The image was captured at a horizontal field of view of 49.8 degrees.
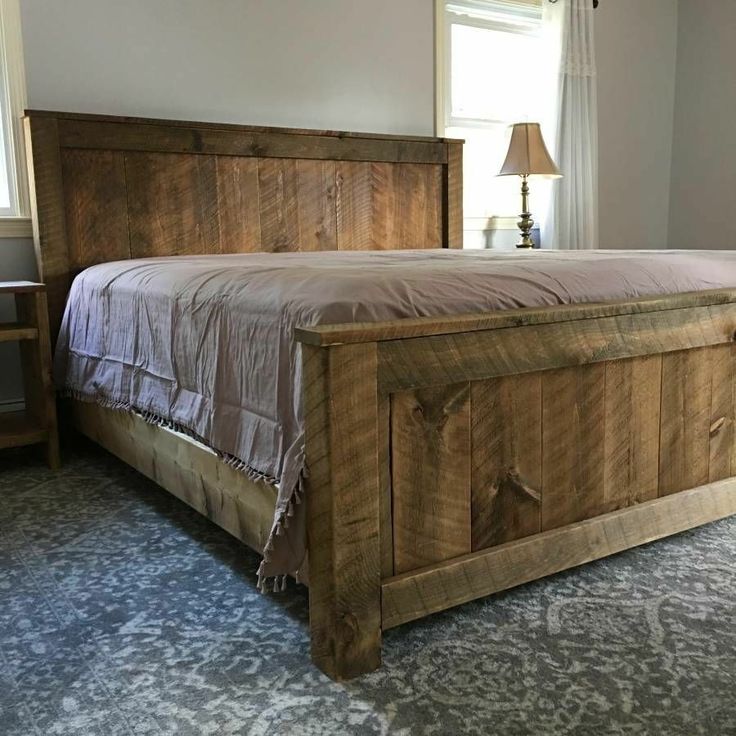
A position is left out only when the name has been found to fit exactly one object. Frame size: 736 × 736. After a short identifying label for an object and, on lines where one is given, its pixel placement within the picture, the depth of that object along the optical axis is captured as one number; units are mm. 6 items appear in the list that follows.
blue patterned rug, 1222
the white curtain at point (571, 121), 4115
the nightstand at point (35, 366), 2555
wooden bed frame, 1319
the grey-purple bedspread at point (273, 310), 1401
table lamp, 3717
